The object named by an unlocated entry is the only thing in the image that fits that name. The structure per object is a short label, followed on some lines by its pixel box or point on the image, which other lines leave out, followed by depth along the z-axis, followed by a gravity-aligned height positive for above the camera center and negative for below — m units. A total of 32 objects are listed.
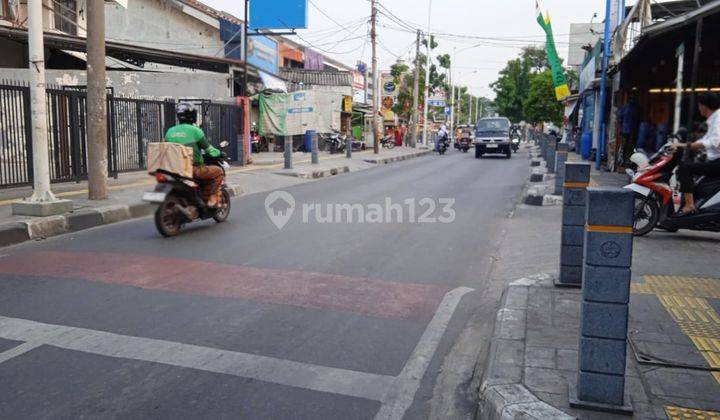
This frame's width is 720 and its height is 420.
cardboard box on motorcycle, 8.67 -0.40
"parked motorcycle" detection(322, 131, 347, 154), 34.47 -0.71
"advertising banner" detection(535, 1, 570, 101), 24.55 +2.91
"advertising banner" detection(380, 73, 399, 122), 49.59 +2.74
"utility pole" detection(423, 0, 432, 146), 48.41 +2.21
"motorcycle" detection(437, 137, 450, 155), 37.25 -0.93
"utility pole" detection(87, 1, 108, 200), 10.91 +0.63
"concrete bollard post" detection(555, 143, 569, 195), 12.21 -0.66
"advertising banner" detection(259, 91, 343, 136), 28.73 +0.76
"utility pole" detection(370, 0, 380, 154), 33.60 +2.98
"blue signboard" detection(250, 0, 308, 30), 23.11 +4.12
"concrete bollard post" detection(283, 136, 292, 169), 20.16 -0.81
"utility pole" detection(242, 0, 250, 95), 20.88 +3.06
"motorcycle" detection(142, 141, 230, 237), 8.67 -1.06
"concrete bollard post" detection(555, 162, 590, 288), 5.76 -0.87
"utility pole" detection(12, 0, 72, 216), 9.09 -0.03
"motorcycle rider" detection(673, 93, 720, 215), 7.78 -0.25
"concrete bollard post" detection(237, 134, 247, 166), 20.34 -0.64
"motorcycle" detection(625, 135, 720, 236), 7.76 -0.83
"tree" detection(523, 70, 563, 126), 43.94 +2.05
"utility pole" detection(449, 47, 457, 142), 67.02 +1.82
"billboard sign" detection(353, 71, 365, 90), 49.59 +3.93
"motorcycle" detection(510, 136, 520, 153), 40.08 -0.86
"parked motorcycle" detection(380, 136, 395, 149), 44.59 -0.89
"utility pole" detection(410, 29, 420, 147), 43.50 +2.03
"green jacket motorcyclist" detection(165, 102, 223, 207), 9.19 -0.30
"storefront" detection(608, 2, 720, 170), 11.81 +1.31
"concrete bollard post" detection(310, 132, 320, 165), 22.70 -0.77
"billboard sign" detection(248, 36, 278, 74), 30.30 +3.85
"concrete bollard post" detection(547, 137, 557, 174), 18.58 -0.69
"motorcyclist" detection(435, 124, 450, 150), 37.28 -0.42
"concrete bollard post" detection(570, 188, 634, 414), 3.13 -0.84
